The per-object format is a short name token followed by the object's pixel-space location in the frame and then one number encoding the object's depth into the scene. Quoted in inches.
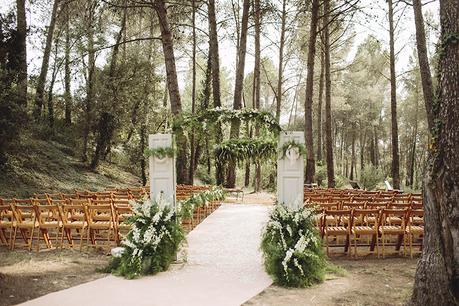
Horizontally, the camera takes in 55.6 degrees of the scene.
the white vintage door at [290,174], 299.3
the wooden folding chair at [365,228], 315.3
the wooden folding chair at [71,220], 338.3
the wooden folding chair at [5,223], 347.9
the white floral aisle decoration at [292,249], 256.1
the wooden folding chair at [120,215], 333.4
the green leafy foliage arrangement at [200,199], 385.1
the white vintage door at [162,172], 313.3
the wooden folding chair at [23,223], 339.9
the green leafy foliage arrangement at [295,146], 298.2
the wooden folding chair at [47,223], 330.6
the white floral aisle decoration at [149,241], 276.7
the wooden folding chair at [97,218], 334.1
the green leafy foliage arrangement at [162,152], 310.7
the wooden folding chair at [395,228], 321.4
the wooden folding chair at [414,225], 328.2
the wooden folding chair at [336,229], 316.8
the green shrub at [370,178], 1047.0
